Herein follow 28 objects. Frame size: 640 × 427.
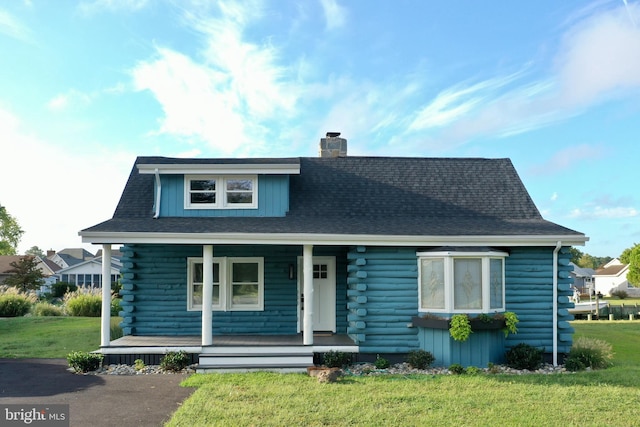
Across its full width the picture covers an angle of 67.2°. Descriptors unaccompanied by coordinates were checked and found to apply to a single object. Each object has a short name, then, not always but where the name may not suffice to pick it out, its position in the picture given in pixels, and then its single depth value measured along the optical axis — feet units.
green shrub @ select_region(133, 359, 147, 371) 34.04
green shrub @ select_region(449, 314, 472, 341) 32.78
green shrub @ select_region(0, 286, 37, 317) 65.92
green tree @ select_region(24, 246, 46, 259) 290.31
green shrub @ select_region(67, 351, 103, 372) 33.47
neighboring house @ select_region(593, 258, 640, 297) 223.10
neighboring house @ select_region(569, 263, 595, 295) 229.25
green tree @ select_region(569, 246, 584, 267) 278.71
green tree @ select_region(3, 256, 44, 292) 106.97
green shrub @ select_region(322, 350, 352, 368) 34.32
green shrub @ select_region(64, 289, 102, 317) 66.44
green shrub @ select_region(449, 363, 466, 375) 32.53
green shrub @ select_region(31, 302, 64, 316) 65.98
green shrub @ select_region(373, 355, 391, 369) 34.24
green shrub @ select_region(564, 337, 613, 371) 34.76
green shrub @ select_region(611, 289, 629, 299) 173.42
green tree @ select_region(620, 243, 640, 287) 162.98
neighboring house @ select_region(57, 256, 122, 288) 146.72
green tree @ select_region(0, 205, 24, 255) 192.64
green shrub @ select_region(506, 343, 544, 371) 33.91
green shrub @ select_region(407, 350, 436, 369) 33.88
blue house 34.73
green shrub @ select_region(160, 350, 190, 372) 33.65
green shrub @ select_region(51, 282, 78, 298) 99.20
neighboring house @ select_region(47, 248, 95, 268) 196.13
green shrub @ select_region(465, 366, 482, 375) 32.17
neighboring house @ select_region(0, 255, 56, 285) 154.71
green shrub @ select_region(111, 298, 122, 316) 68.80
